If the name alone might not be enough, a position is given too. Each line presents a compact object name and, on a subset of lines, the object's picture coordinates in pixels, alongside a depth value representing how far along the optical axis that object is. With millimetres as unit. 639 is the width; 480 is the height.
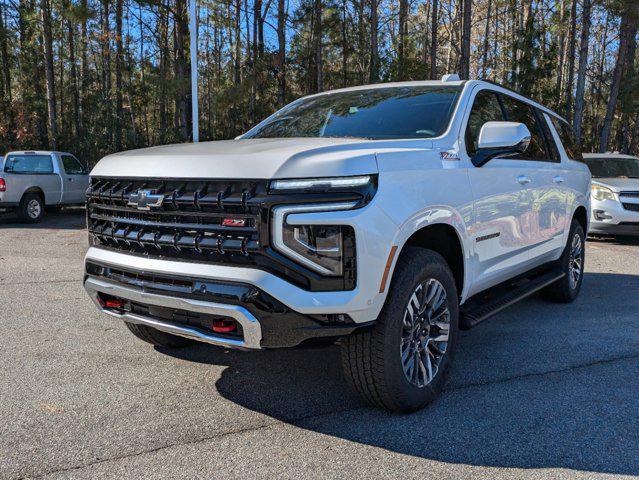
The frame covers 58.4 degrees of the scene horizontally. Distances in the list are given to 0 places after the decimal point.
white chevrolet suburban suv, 2816
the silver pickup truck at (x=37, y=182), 13594
